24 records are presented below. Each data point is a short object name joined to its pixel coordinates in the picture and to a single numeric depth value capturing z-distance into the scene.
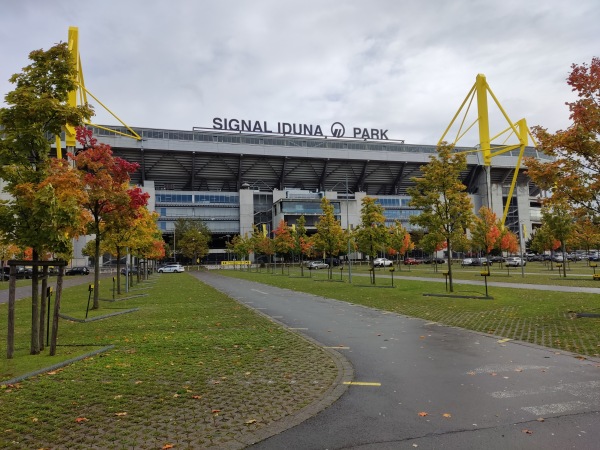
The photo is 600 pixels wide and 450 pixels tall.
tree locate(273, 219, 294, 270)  51.34
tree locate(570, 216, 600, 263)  12.88
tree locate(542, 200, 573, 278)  32.72
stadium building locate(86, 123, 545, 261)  95.81
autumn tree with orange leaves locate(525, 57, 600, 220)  12.34
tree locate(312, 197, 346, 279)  37.69
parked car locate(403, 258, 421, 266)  75.53
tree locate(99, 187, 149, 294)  16.95
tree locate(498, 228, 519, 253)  67.19
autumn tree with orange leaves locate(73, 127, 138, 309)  16.03
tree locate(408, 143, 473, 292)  21.39
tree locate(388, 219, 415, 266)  60.44
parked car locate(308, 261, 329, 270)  69.24
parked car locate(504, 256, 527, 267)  57.25
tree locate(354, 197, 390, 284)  29.50
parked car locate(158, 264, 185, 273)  74.00
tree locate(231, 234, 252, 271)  68.75
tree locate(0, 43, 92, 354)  7.67
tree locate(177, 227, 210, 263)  81.81
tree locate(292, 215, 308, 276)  48.73
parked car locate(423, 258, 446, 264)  79.31
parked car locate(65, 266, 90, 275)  65.12
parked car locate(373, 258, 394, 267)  73.40
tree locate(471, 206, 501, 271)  50.19
